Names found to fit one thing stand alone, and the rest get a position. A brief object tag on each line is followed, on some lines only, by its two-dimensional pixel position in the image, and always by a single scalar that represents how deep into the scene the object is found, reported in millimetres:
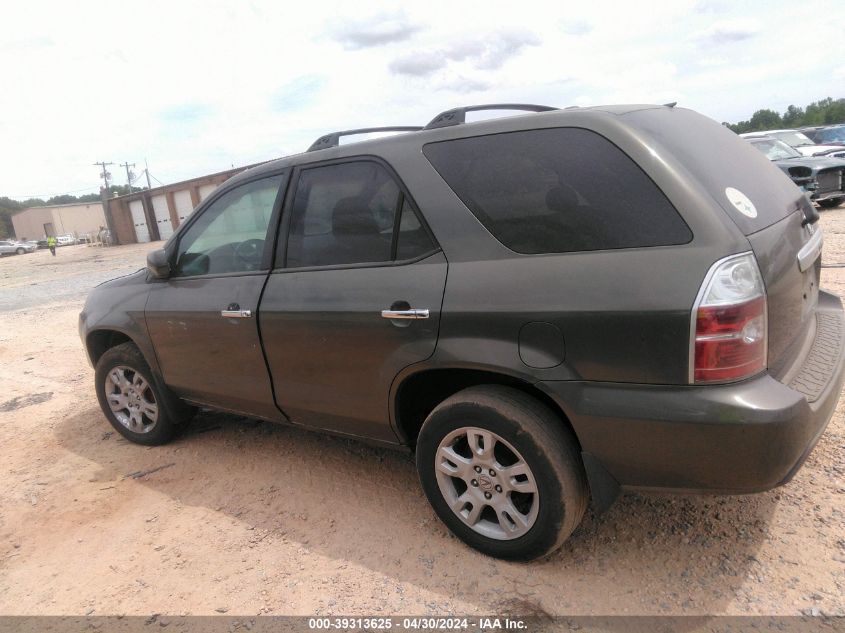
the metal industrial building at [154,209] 39438
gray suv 2018
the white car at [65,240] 70625
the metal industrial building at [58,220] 85562
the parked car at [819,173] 10784
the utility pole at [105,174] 75062
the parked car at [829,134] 19672
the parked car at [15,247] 55169
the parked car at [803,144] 14453
